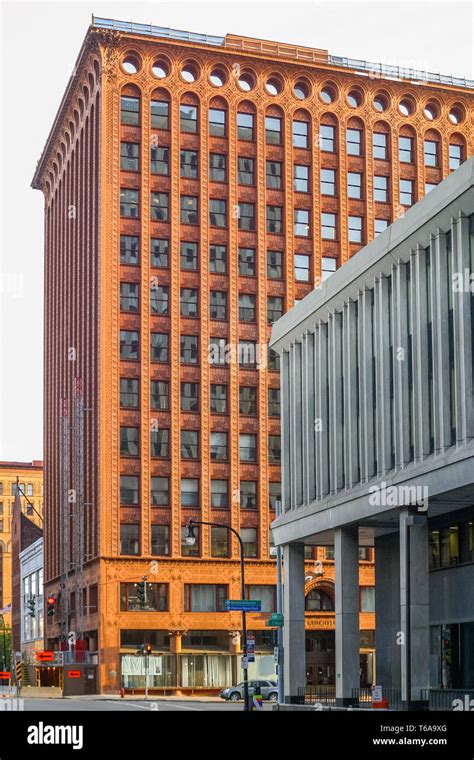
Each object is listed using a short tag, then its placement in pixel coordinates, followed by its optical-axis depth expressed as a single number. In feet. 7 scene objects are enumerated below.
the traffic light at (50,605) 281.74
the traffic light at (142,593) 243.81
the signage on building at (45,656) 335.88
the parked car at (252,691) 238.25
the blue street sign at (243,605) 175.11
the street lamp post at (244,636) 176.14
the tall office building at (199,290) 307.99
